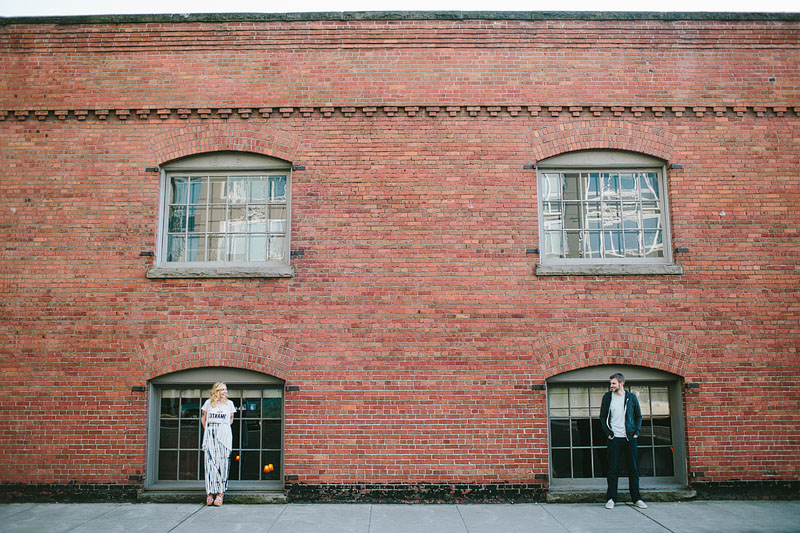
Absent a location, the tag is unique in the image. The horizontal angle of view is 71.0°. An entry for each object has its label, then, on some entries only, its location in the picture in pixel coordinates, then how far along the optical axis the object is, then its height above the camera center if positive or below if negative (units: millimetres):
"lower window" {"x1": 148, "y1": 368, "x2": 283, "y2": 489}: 8172 -1462
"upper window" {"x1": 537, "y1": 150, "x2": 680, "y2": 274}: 8516 +1873
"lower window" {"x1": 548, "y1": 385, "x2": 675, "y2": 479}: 8156 -1460
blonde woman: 7637 -1414
